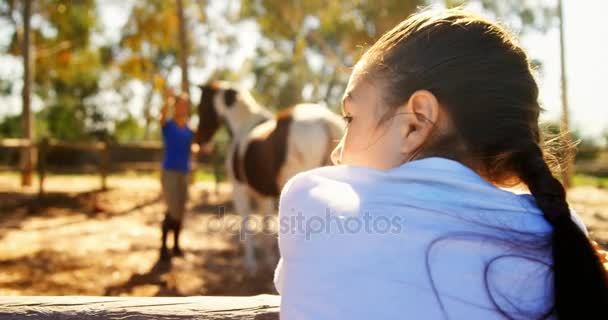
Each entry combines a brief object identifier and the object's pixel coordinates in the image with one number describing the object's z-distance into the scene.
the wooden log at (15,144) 10.24
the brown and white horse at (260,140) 4.39
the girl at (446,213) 0.55
